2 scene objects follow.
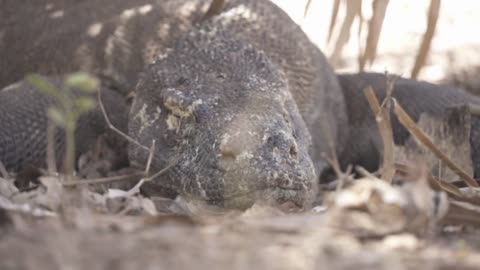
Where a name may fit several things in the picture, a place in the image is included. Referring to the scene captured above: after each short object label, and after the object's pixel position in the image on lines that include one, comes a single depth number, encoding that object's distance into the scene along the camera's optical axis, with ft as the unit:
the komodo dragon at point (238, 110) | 17.43
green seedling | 10.73
